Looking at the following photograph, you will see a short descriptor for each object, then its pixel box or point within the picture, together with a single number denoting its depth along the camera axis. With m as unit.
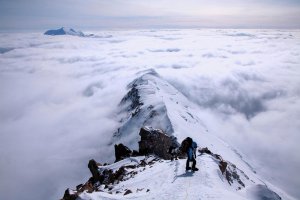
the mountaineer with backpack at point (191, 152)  16.06
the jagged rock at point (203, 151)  25.04
